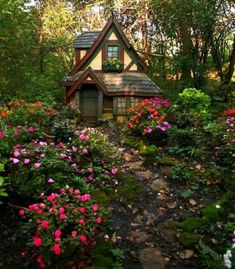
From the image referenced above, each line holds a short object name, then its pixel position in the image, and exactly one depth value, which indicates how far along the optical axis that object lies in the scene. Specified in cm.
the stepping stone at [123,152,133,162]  855
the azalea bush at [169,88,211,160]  875
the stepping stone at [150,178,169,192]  703
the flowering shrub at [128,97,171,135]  948
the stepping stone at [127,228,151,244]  525
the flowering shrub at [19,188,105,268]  401
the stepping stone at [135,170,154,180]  753
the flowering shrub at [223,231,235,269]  408
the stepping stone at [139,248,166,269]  469
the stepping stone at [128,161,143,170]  800
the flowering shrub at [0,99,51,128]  892
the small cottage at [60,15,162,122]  1413
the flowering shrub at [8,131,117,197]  525
